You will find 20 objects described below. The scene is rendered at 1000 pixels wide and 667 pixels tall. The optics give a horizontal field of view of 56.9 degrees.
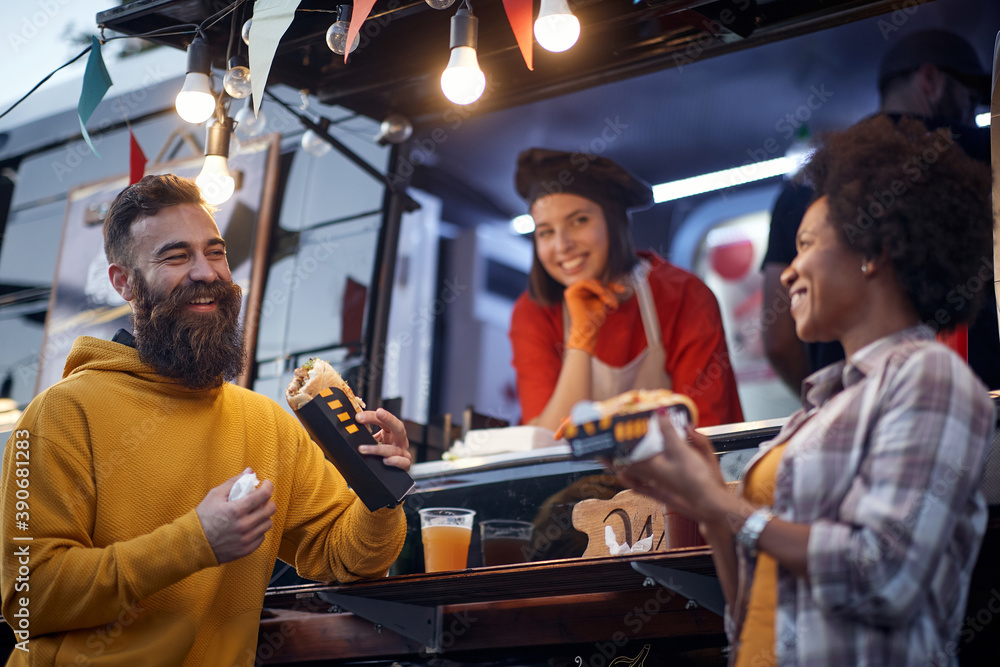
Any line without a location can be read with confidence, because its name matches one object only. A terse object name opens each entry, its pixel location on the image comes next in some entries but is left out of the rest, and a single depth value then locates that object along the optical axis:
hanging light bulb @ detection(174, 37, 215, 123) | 3.13
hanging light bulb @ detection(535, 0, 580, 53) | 2.66
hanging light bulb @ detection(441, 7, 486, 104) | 2.77
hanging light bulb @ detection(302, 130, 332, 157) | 4.53
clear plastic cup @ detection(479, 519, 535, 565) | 2.72
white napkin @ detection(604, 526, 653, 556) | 2.47
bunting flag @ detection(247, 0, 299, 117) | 2.65
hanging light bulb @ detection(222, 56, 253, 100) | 3.18
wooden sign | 2.50
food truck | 2.68
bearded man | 2.08
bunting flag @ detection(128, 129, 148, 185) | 3.72
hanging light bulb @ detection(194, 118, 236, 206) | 3.33
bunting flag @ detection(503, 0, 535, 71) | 2.78
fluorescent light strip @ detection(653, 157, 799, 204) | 6.14
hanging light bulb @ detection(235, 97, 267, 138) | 3.86
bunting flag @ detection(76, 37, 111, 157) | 3.15
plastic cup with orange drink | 2.68
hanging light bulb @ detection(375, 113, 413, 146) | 4.40
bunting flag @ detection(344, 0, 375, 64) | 2.65
